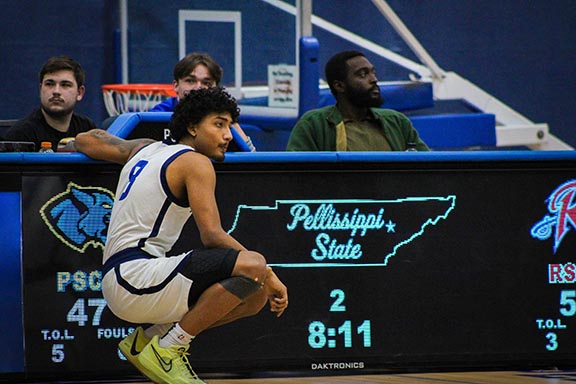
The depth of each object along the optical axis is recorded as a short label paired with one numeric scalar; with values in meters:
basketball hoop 19.55
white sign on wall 19.26
